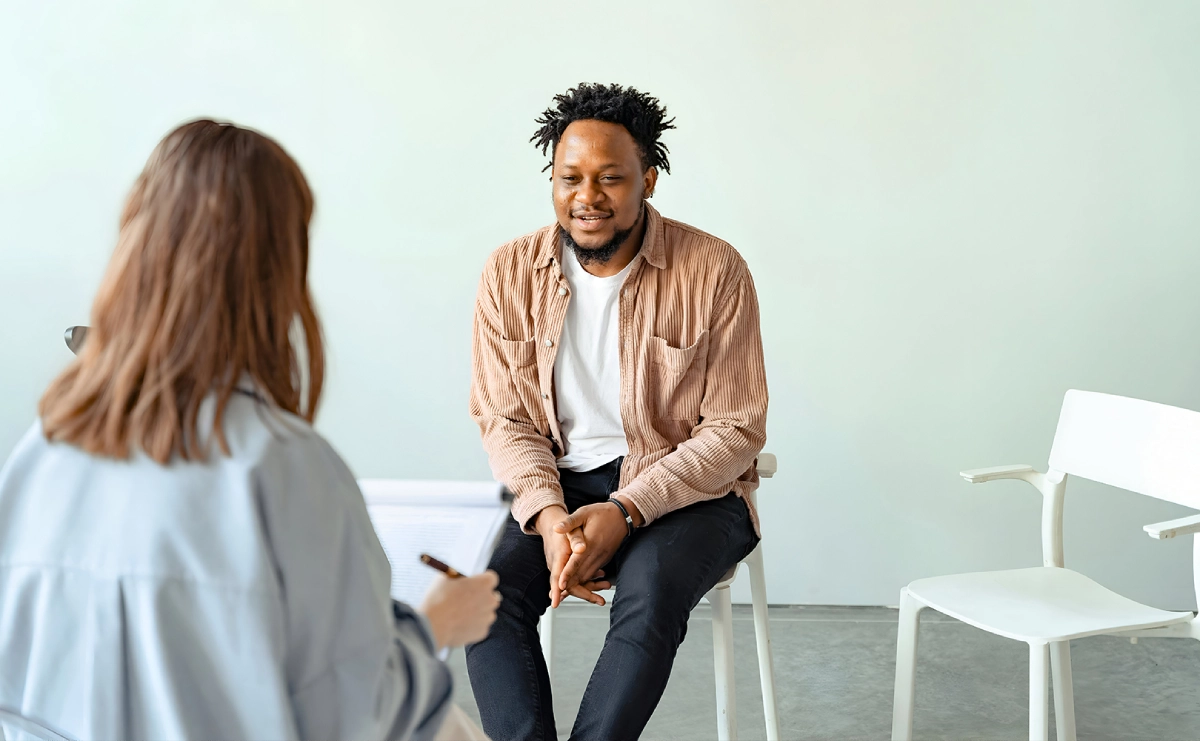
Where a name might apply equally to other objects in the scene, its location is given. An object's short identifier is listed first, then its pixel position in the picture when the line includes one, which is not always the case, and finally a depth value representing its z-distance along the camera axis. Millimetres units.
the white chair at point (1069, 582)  1701
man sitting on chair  1854
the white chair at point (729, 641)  1877
